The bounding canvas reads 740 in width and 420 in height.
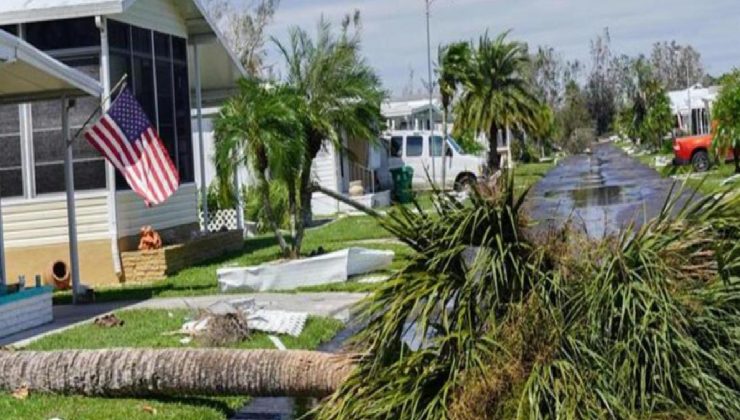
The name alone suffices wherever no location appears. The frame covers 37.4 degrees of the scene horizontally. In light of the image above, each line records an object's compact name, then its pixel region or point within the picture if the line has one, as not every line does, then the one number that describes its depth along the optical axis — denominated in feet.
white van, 117.29
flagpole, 46.85
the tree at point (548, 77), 310.65
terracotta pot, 55.11
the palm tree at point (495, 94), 152.66
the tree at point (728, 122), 101.04
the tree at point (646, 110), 210.18
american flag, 45.01
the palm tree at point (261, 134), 53.57
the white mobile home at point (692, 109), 183.73
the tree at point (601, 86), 386.13
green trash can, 109.39
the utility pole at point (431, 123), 115.55
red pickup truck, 120.57
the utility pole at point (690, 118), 195.77
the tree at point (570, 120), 305.32
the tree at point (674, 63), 387.14
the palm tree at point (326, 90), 57.57
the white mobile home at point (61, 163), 54.49
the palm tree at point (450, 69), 133.39
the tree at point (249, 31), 156.66
